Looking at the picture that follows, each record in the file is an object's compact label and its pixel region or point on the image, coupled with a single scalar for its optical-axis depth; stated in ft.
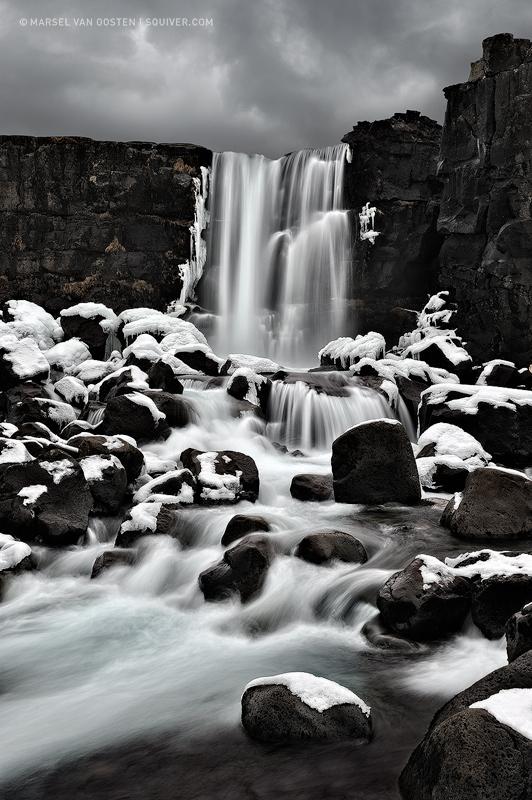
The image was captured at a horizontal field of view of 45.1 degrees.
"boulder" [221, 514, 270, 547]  26.08
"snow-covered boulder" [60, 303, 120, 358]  71.15
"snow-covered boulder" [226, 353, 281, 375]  59.99
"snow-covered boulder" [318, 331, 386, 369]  69.05
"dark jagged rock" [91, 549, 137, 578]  25.08
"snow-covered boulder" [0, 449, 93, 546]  26.66
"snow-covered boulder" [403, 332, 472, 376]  64.28
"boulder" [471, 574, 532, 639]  17.29
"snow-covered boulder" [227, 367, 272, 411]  49.83
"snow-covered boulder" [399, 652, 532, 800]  9.23
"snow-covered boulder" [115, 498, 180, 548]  27.04
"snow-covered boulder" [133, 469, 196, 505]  30.19
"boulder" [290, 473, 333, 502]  32.96
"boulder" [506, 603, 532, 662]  12.84
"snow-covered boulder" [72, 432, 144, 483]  32.45
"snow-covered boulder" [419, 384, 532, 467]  41.42
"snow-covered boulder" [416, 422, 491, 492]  34.12
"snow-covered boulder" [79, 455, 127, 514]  29.94
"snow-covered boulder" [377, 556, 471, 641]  17.71
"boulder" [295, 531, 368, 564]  23.18
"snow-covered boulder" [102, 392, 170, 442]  39.56
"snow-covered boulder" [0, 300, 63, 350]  70.38
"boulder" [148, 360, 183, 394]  48.47
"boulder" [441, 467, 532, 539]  25.29
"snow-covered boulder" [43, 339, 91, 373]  64.44
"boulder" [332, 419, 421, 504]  30.55
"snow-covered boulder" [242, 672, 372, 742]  12.97
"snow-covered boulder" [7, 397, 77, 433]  43.86
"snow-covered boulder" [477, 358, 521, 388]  57.26
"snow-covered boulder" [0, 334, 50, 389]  52.26
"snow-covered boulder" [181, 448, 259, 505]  31.19
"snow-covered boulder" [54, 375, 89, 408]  52.21
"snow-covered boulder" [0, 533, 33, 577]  23.97
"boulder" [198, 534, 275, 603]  22.00
